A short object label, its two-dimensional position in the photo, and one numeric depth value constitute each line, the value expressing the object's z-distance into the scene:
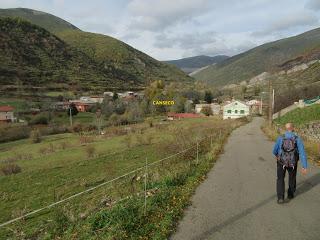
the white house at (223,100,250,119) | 67.60
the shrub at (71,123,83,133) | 47.97
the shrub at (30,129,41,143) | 38.68
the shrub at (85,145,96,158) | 25.76
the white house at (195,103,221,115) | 75.11
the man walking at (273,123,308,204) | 5.95
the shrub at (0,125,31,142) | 41.08
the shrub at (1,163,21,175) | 21.56
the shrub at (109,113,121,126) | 54.47
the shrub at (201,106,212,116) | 70.97
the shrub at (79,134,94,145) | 35.79
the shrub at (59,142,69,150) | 32.67
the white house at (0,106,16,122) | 56.43
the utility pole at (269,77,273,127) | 30.16
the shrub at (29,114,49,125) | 53.11
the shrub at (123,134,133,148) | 29.96
